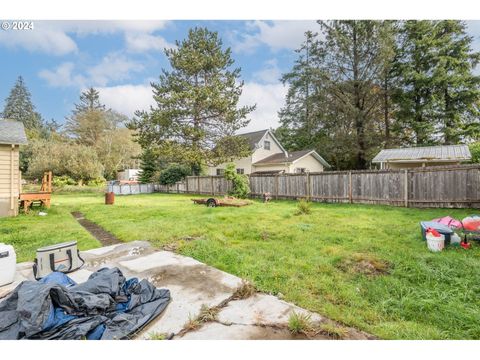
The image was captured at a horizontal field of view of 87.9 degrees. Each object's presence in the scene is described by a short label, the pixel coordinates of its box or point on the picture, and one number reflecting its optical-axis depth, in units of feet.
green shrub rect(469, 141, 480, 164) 39.35
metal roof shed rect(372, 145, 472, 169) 36.84
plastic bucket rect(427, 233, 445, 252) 11.17
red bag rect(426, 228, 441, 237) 11.36
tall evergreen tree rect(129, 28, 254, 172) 50.75
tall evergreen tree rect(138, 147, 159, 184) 66.13
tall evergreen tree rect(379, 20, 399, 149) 49.24
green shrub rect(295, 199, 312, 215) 21.88
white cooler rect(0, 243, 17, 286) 8.65
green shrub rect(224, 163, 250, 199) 36.58
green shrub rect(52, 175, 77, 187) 58.80
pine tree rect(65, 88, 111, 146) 82.38
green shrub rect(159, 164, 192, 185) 57.67
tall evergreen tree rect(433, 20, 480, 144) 49.52
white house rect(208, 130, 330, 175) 53.78
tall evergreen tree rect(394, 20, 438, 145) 50.31
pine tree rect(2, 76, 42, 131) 86.26
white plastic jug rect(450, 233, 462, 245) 11.51
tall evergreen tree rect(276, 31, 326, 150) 57.88
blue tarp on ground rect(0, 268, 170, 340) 5.74
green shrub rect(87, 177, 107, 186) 63.52
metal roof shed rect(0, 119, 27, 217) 22.58
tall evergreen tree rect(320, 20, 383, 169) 51.83
